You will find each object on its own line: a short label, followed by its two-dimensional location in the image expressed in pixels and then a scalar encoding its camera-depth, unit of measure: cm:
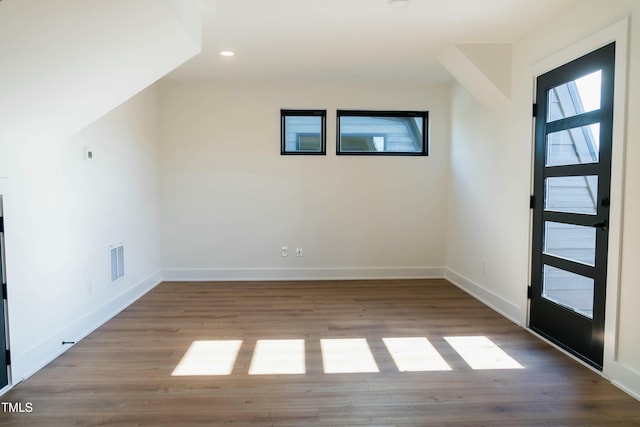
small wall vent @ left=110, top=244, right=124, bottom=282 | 363
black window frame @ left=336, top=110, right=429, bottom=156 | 501
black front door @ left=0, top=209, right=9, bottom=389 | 223
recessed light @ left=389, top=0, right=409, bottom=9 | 265
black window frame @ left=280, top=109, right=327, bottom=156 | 495
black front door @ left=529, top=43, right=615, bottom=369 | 245
